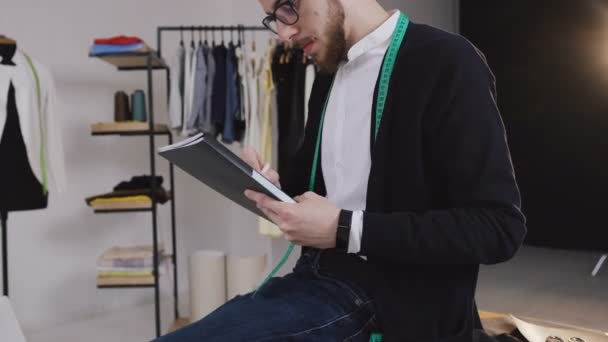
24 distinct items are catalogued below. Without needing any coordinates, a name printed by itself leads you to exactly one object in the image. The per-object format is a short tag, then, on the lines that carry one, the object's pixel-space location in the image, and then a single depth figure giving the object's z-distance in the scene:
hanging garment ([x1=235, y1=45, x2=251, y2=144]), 3.32
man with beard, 0.85
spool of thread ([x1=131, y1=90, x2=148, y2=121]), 3.05
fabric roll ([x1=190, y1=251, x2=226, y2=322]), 3.19
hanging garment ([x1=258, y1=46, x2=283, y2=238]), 3.27
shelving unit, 2.87
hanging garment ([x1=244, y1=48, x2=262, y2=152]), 3.30
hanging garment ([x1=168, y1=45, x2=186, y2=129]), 3.37
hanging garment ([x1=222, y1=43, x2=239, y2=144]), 3.30
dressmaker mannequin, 2.57
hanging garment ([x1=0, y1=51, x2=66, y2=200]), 2.59
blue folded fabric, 2.81
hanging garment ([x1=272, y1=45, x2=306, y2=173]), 3.18
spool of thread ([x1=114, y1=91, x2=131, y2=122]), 3.03
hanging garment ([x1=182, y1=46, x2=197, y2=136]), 3.32
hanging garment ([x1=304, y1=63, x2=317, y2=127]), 3.15
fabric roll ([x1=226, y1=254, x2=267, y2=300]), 3.20
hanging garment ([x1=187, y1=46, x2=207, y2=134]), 3.33
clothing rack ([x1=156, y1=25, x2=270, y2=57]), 3.23
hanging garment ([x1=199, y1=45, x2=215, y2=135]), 3.33
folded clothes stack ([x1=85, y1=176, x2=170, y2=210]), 2.88
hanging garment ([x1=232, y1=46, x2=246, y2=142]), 3.33
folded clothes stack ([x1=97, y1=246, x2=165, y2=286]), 2.94
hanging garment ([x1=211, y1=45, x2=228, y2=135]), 3.33
